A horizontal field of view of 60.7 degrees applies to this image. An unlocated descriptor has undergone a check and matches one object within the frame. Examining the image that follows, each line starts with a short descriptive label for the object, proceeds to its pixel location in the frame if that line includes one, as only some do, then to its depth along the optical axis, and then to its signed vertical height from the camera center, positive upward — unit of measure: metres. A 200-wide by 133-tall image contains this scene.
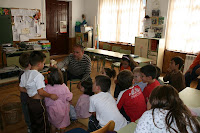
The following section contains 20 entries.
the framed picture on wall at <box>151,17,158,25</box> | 5.87 +0.70
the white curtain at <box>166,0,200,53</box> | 5.10 +0.49
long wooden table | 4.34 -0.41
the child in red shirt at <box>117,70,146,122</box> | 1.91 -0.65
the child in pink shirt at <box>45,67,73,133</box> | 2.26 -0.83
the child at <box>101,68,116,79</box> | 2.87 -0.54
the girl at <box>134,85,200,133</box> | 1.12 -0.50
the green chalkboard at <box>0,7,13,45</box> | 5.48 +0.37
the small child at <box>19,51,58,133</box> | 1.99 -0.65
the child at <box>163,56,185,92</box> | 2.74 -0.55
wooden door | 7.36 +0.62
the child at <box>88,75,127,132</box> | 1.73 -0.70
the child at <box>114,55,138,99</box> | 3.35 -0.44
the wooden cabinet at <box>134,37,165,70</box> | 5.72 -0.26
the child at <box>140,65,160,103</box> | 2.28 -0.50
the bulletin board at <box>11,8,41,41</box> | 6.07 +0.53
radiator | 5.09 -0.54
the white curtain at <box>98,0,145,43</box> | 6.52 +0.86
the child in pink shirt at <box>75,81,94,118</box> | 2.54 -0.91
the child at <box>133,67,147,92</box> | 2.58 -0.55
